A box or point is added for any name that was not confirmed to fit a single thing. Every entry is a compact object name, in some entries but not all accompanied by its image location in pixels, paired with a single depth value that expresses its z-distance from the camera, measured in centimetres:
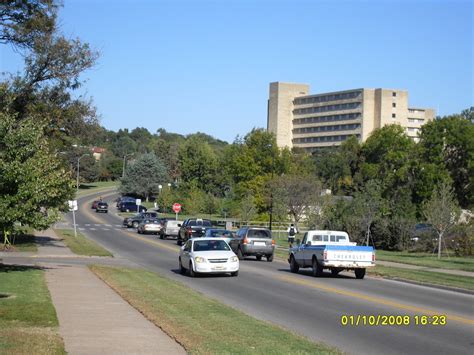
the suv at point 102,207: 10106
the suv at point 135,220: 6888
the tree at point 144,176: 11578
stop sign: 6456
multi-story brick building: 15112
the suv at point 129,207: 10375
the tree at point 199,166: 11806
